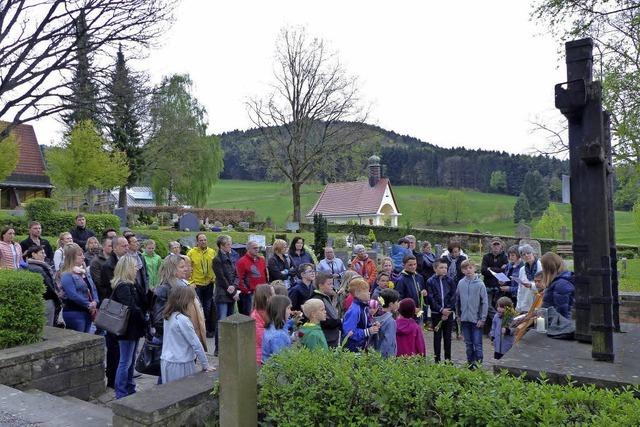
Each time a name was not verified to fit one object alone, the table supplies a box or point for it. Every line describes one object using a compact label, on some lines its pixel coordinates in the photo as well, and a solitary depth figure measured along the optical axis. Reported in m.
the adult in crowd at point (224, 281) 8.37
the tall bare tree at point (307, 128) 37.28
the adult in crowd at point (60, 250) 8.37
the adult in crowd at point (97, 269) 7.00
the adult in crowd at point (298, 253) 10.08
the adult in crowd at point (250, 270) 8.70
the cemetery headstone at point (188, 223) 28.08
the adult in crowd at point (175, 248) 9.14
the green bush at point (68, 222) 19.02
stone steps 4.09
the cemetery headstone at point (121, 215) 24.06
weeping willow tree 43.41
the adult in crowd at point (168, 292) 4.85
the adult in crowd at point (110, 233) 9.08
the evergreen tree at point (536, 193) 73.82
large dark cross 3.68
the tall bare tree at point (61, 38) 17.28
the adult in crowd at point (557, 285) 5.27
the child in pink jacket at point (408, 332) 6.11
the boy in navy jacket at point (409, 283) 8.23
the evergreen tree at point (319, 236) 22.05
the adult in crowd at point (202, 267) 9.02
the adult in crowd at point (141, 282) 5.86
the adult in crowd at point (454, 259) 9.82
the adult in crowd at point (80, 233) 11.21
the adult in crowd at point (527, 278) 7.66
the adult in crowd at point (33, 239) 9.36
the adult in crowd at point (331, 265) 9.93
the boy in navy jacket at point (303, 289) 7.41
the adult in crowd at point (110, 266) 6.88
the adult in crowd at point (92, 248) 8.69
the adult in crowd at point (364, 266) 10.04
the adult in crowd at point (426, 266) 10.78
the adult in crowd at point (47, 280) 6.77
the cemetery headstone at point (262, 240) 18.23
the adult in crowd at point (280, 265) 9.30
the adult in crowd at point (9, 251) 8.39
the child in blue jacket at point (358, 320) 5.67
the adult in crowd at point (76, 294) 6.33
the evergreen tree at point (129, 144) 39.16
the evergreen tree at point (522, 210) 73.00
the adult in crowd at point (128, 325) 5.43
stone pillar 3.18
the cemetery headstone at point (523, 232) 35.59
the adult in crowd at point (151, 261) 8.86
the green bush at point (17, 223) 18.41
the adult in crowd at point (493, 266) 9.84
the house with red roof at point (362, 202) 52.41
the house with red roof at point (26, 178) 41.72
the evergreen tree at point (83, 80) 17.64
